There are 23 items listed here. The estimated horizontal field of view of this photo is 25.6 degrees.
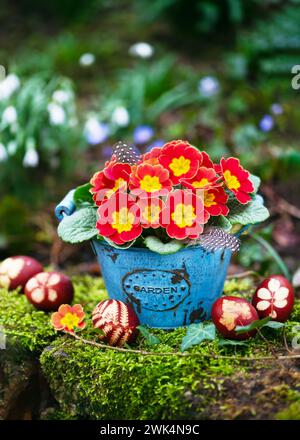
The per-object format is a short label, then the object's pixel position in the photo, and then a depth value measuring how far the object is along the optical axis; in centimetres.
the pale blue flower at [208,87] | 433
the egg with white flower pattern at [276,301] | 200
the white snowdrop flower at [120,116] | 340
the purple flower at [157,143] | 372
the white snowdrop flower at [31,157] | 309
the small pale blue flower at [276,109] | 374
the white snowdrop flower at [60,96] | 327
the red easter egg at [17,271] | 236
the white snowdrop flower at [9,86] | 326
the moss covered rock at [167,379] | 171
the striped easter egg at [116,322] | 192
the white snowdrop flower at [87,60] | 391
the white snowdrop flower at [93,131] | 334
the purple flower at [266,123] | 378
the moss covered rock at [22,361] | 200
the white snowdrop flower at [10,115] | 314
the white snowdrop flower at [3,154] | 311
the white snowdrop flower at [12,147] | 321
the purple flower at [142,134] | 372
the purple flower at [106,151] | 397
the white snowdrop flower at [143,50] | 393
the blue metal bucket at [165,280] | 195
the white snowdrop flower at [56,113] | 320
